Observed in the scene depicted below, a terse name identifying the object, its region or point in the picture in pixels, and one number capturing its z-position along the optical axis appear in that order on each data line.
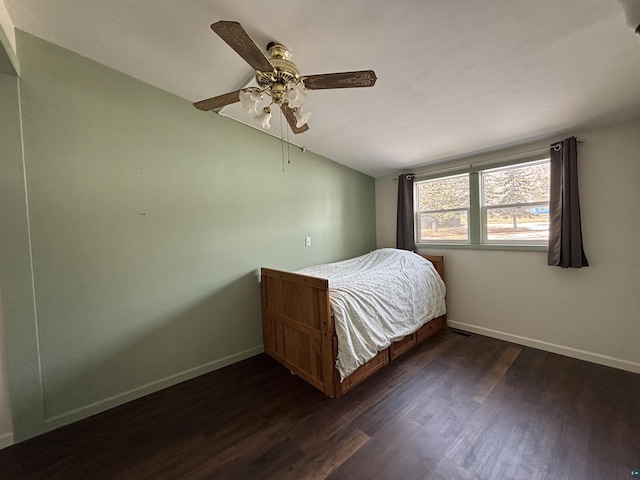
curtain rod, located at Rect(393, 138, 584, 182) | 2.49
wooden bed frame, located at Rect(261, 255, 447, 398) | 1.85
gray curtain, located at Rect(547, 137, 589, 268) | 2.26
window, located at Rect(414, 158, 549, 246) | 2.60
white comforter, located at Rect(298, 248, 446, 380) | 1.90
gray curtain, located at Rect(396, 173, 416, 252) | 3.48
